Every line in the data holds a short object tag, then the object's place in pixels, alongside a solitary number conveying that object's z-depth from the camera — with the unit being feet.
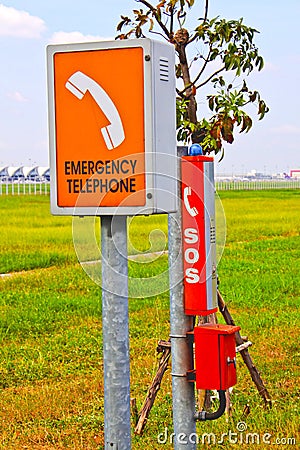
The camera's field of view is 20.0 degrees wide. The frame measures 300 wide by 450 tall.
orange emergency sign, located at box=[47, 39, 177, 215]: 8.15
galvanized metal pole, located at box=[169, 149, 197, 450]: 10.27
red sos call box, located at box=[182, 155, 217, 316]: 9.91
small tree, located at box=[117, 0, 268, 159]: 14.10
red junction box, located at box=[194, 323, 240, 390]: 9.87
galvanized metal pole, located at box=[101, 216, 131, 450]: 8.45
